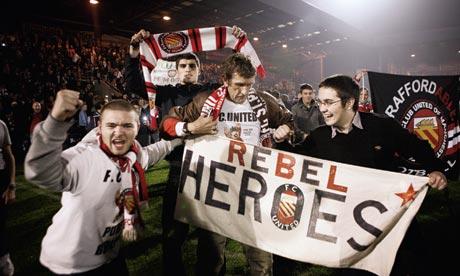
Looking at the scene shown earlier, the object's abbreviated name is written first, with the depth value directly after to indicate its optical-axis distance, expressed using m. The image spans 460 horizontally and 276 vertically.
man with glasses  2.67
